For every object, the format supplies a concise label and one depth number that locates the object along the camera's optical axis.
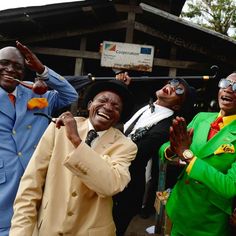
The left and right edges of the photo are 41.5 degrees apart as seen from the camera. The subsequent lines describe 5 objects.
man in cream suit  1.67
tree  22.22
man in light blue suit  2.41
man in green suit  1.99
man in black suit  2.68
